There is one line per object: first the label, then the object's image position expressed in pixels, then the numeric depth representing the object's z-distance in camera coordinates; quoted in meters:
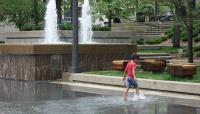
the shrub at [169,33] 41.61
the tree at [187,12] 21.80
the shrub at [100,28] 33.72
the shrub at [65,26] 32.59
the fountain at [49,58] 23.91
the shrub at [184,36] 39.40
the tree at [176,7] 22.03
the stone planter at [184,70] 19.06
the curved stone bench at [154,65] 21.44
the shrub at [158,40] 41.47
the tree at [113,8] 25.78
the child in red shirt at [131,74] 16.39
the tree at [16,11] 39.25
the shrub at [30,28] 34.41
